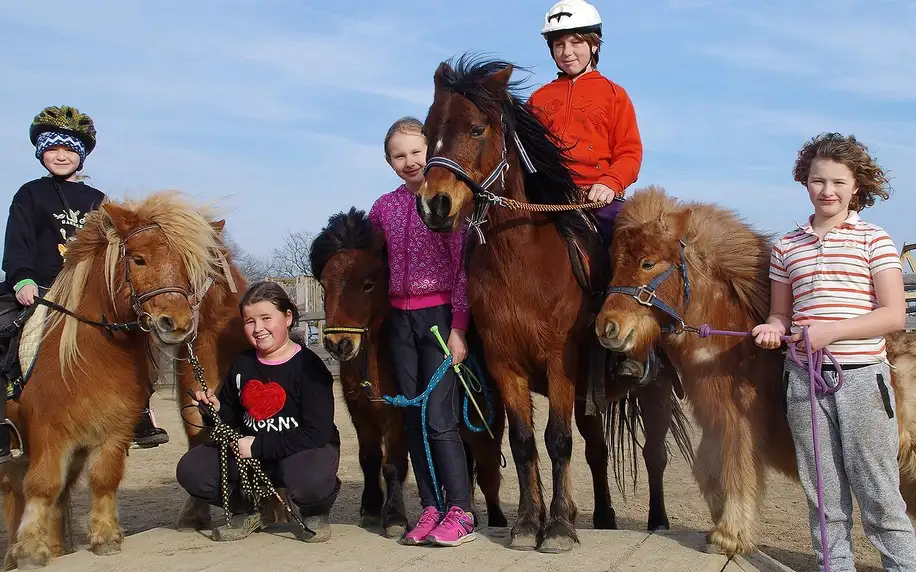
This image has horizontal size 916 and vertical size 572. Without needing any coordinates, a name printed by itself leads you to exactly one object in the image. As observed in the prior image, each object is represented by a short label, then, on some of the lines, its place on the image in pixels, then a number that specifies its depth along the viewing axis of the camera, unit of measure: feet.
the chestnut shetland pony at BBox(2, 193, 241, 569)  13.75
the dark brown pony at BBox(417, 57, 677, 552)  13.02
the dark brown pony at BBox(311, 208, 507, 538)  15.17
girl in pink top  14.10
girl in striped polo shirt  11.46
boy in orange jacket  15.05
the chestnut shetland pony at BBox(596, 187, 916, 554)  12.68
